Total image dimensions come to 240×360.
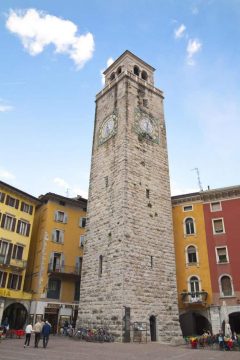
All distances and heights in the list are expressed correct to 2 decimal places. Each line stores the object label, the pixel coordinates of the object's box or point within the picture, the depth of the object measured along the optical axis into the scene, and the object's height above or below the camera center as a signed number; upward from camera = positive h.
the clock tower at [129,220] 19.73 +7.20
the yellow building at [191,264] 24.81 +5.14
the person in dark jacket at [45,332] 14.87 -0.02
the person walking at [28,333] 15.45 -0.08
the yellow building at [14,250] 25.34 +6.03
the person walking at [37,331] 14.93 +0.01
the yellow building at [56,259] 26.55 +5.87
